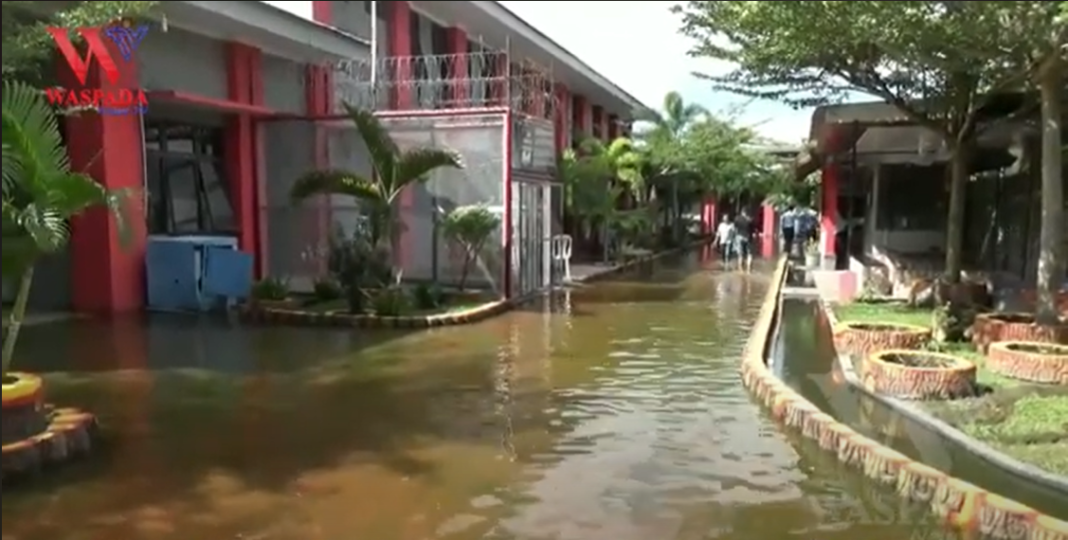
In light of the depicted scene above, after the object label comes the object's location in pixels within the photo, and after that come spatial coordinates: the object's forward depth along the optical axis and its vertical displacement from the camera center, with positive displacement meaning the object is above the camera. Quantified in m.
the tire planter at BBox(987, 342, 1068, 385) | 8.45 -1.33
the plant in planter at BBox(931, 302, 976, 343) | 10.41 -1.22
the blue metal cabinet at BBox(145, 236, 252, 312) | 14.12 -0.89
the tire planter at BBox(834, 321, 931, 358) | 9.73 -1.28
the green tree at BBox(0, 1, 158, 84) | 9.85 +2.21
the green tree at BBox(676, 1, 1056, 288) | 8.45 +1.71
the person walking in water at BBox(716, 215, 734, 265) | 25.52 -0.69
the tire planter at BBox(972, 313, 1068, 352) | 9.60 -1.20
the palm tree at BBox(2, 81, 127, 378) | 5.98 +0.16
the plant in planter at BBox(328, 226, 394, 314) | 13.52 -0.77
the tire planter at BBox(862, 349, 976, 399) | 7.92 -1.38
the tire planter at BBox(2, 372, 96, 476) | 6.16 -1.48
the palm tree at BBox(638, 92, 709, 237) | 29.77 +2.56
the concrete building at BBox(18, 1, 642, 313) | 14.10 +1.19
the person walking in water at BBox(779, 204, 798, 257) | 28.80 -0.52
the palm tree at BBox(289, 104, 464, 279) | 13.95 +0.58
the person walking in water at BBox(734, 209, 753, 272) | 25.28 -0.85
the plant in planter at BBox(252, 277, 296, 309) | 14.76 -1.24
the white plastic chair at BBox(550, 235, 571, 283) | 18.80 -0.79
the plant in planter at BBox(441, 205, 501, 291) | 15.18 -0.18
